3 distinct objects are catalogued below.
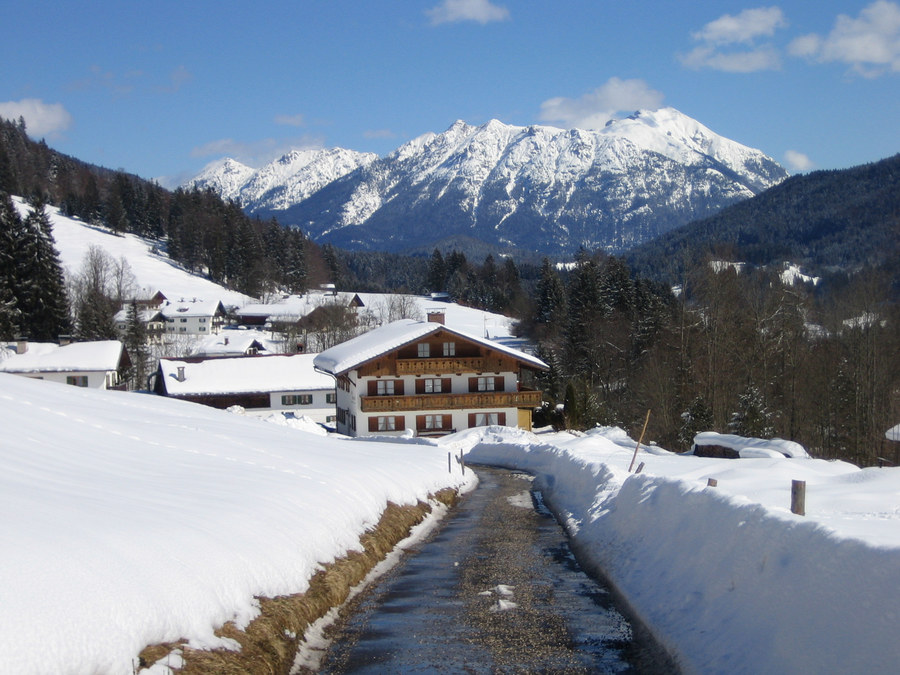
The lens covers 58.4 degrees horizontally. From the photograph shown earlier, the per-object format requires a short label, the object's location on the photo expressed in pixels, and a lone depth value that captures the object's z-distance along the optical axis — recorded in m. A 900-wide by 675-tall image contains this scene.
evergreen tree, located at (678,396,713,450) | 47.78
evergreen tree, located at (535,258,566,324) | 123.69
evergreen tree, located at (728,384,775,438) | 45.28
